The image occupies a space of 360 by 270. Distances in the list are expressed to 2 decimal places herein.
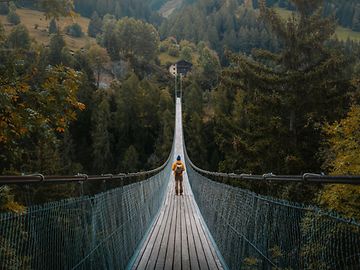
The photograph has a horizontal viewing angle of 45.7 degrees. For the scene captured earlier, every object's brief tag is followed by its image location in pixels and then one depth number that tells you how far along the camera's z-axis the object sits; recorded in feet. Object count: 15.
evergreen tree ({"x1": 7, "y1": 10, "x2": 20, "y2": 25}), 357.88
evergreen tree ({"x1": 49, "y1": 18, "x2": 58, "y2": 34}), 351.11
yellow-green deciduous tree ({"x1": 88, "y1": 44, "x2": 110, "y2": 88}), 255.29
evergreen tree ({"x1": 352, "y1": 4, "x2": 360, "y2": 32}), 434.51
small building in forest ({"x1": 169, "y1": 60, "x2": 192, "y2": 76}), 331.16
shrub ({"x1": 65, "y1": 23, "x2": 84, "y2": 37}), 376.48
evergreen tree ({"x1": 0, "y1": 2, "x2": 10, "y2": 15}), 371.88
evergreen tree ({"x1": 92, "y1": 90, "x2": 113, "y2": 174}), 193.06
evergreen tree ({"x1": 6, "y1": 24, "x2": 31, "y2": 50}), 245.55
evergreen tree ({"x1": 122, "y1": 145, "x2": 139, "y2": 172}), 181.57
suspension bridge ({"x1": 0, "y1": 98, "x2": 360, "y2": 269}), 6.79
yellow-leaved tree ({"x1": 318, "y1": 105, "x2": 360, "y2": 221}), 29.40
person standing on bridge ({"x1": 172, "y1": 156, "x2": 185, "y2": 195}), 43.39
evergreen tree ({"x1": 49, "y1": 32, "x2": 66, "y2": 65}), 232.84
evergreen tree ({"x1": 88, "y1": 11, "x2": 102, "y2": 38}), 397.39
